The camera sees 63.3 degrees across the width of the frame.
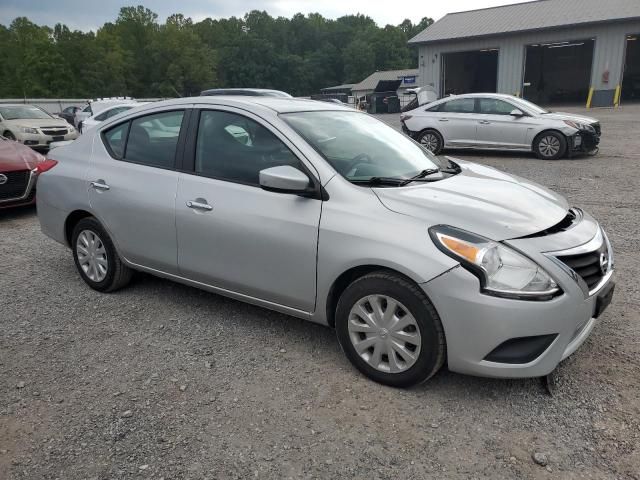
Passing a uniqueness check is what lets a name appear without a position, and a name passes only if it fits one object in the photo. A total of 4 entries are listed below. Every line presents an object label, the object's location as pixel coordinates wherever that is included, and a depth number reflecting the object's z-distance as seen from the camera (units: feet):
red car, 24.03
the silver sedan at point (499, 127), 36.86
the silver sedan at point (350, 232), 8.91
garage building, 94.48
